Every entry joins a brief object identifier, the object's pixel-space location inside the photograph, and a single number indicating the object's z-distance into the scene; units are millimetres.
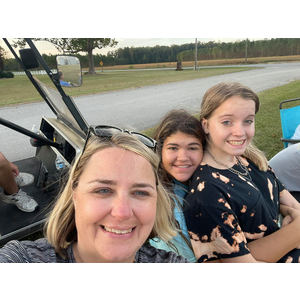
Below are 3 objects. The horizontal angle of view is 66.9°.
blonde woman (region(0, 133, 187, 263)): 783
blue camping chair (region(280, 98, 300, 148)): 3266
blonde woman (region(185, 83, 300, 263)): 1194
